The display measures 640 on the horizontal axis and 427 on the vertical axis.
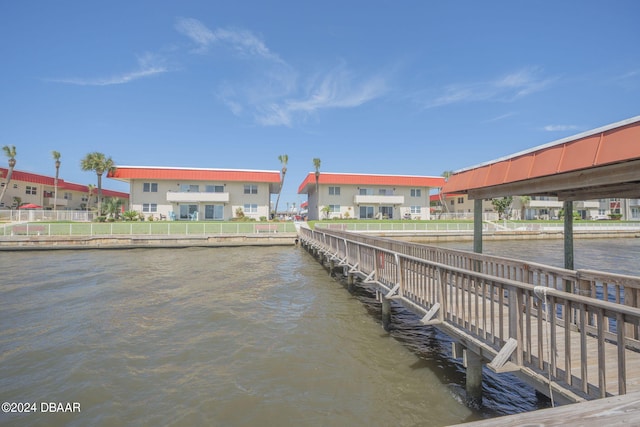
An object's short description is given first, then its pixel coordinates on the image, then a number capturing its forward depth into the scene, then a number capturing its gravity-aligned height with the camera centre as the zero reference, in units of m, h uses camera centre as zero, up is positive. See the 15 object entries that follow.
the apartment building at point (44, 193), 43.56 +3.83
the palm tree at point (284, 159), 56.76 +10.27
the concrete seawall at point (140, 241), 24.50 -1.94
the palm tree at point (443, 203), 65.22 +3.20
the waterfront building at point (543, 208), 57.60 +2.07
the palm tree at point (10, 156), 41.12 +7.67
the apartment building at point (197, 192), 39.91 +3.30
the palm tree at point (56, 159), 48.42 +8.75
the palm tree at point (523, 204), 54.37 +2.48
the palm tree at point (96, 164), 43.03 +7.11
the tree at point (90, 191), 58.19 +4.73
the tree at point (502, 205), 51.14 +2.14
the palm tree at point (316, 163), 48.37 +8.23
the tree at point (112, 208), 37.77 +1.06
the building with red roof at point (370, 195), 45.69 +3.33
